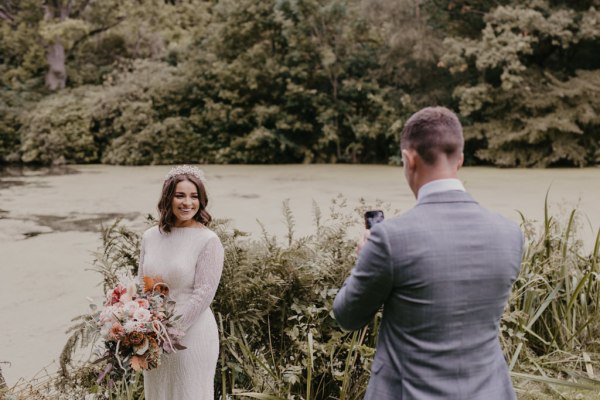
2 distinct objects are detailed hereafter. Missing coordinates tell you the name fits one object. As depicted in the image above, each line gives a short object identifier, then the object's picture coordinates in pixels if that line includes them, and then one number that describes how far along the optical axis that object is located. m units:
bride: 2.22
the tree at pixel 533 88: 13.05
